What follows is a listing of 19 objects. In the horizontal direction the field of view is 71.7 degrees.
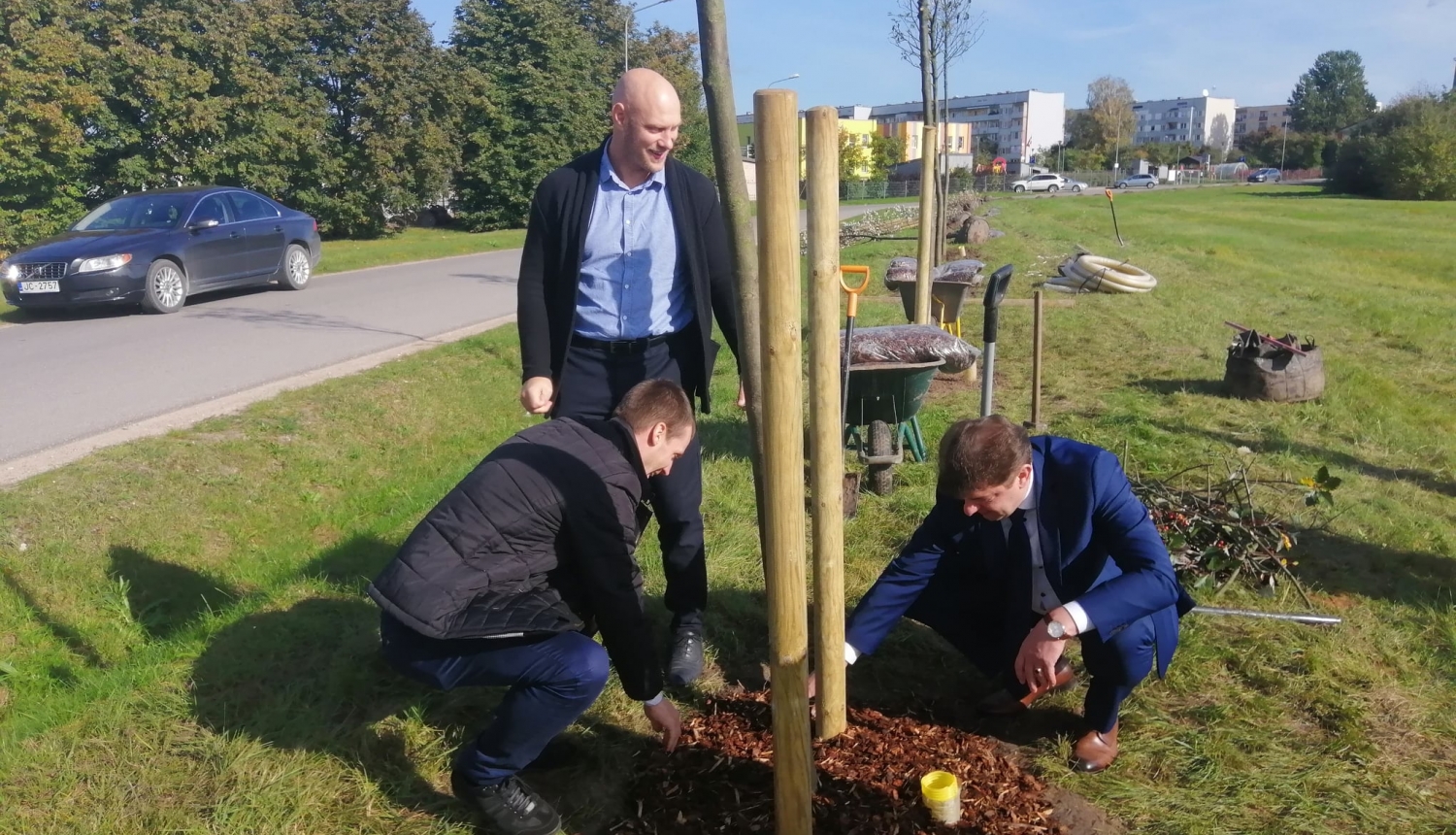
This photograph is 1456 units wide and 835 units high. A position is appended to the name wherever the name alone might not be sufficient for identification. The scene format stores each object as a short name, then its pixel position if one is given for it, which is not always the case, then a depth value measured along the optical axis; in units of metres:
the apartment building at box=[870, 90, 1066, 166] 128.38
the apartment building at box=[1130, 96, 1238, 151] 142.88
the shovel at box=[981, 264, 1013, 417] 4.04
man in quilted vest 2.44
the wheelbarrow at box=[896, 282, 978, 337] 9.05
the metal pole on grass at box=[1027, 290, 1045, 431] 5.98
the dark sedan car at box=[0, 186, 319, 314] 11.23
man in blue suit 2.69
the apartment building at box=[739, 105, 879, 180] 62.40
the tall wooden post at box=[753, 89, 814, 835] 2.12
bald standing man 3.20
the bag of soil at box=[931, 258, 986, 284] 9.23
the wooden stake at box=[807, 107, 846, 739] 2.24
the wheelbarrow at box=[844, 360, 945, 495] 5.27
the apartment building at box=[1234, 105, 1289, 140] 155.62
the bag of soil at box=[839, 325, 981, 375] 5.29
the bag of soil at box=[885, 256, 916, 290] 9.26
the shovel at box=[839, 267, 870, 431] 3.69
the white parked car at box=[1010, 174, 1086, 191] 67.93
